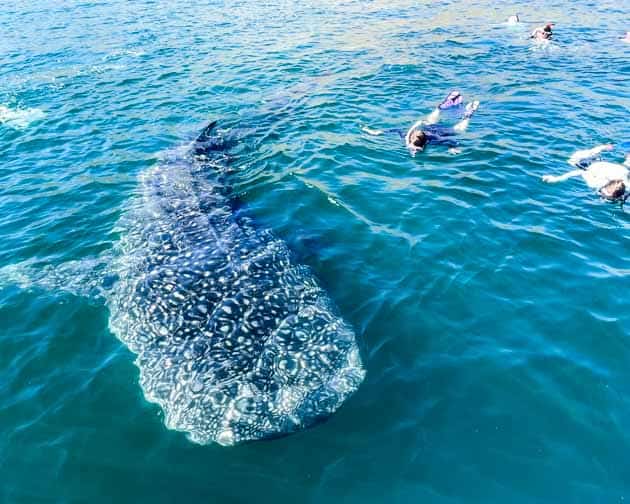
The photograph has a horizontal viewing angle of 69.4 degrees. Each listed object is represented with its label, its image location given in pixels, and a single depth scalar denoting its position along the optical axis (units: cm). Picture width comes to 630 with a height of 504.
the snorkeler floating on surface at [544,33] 2336
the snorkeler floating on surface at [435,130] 1381
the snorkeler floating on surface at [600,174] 1132
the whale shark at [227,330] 634
